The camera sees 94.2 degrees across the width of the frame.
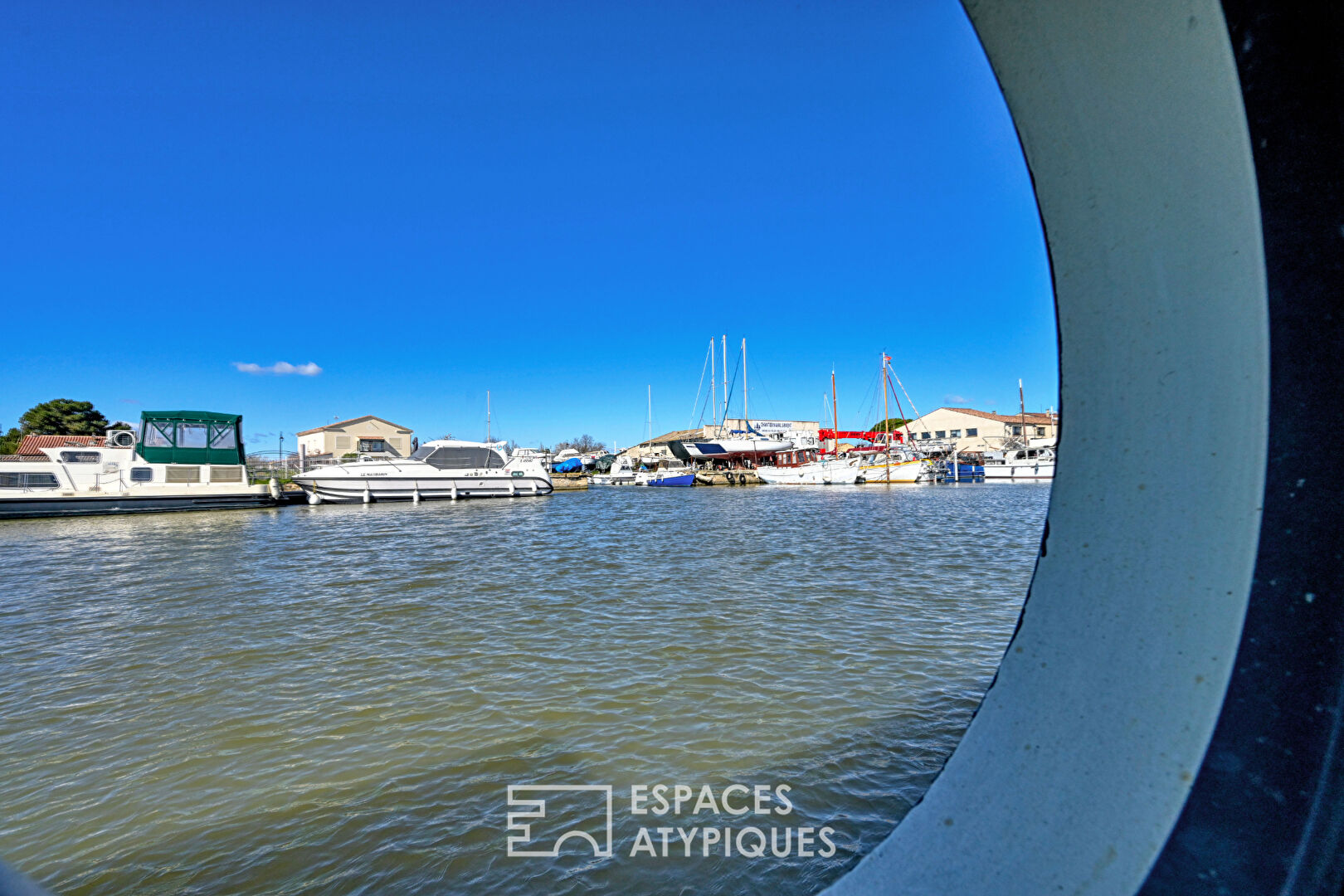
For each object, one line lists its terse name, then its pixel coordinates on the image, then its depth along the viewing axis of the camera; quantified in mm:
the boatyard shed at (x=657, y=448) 77688
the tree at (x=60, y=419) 43562
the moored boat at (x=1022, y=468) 48406
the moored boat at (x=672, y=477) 49125
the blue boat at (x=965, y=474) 50719
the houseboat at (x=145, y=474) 21984
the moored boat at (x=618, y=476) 57188
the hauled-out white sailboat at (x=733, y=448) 55594
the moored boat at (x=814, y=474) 46375
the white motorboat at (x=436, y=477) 29047
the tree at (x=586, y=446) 84431
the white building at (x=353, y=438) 59750
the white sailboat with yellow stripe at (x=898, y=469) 47938
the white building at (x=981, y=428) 64812
